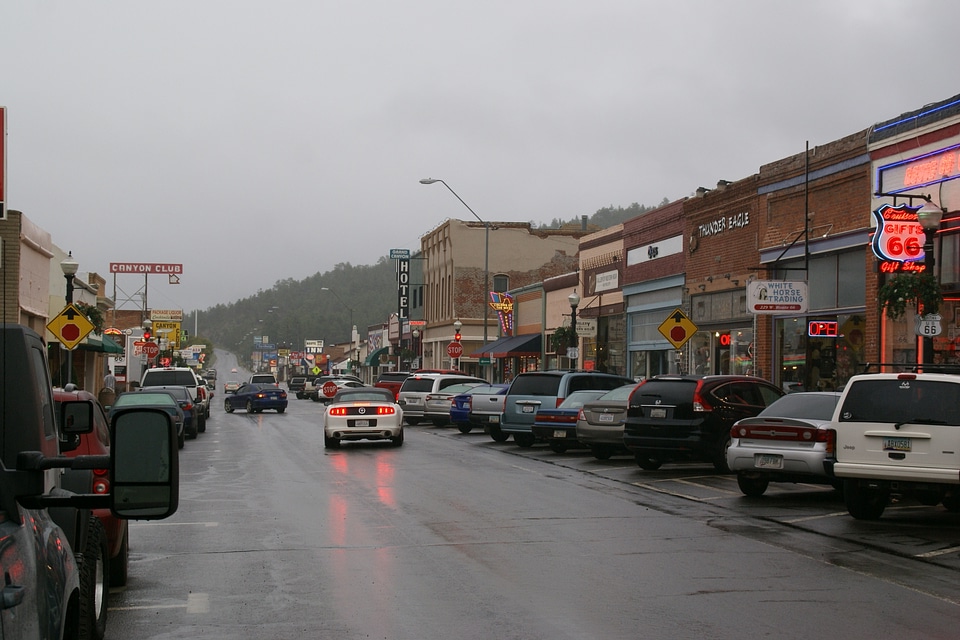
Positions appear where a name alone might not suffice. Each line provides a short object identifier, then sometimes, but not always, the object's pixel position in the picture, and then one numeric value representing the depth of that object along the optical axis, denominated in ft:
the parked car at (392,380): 148.46
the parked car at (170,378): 120.57
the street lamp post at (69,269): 92.99
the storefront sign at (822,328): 87.45
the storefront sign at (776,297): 89.40
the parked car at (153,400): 80.12
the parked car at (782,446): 49.98
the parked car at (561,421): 77.71
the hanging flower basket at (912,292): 65.62
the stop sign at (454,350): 158.71
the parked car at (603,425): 71.31
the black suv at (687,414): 61.98
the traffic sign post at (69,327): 83.30
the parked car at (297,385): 267.80
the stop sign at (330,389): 180.75
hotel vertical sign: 271.08
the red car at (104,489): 28.91
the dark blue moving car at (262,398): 168.14
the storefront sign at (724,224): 107.14
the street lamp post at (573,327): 121.19
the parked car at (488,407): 93.45
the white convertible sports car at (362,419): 86.48
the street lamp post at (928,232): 58.44
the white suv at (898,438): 41.42
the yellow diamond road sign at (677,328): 88.33
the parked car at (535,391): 83.05
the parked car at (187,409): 98.73
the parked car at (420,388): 123.44
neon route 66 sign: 71.97
